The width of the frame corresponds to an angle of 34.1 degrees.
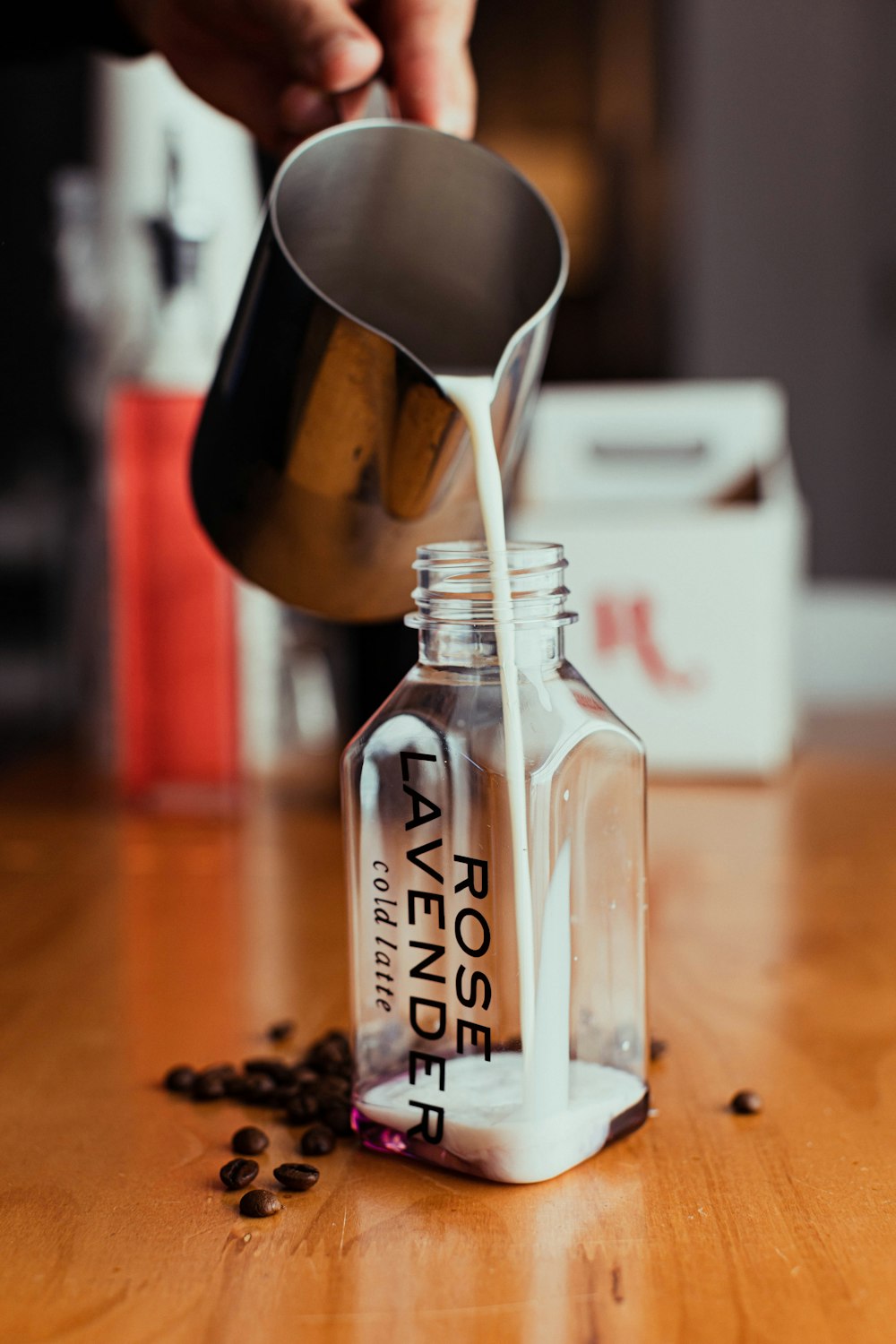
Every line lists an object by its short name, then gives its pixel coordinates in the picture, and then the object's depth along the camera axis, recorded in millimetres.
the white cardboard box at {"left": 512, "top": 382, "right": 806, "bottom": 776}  1357
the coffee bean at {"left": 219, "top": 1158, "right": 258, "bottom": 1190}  598
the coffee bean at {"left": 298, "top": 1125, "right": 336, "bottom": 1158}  628
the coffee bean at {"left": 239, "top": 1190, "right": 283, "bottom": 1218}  572
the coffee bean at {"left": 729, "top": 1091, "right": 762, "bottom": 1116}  670
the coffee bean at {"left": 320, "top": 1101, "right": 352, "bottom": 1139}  652
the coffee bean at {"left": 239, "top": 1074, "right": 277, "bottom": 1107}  688
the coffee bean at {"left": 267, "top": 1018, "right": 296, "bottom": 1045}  786
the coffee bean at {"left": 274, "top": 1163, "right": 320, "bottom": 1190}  592
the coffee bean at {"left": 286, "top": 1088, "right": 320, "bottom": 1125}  667
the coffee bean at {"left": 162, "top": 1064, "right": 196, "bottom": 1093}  715
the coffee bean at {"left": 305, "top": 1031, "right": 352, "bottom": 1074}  733
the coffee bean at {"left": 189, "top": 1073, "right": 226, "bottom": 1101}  701
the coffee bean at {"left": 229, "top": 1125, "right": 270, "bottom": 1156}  637
